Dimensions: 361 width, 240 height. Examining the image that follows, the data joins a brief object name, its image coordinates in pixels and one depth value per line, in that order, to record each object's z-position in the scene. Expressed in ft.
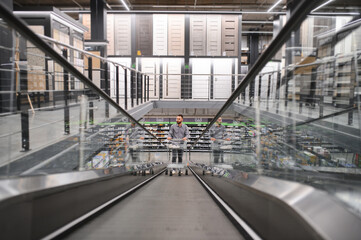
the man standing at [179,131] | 24.31
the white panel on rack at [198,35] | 37.93
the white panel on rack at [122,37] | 37.83
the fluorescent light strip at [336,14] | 6.36
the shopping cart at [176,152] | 24.04
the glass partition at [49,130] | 5.85
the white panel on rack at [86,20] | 38.17
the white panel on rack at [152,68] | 37.99
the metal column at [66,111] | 9.09
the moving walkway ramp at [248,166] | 4.72
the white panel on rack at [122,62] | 37.32
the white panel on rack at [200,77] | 38.27
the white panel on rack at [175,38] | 37.86
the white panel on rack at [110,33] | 37.27
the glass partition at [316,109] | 5.77
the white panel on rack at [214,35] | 37.93
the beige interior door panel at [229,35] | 38.01
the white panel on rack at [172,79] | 38.01
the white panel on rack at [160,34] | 37.27
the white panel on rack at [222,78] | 38.52
